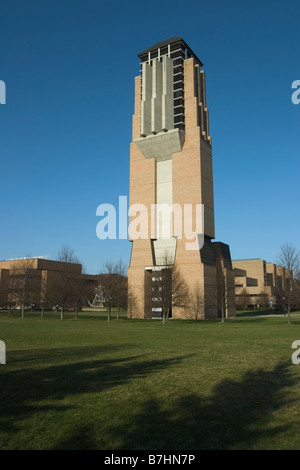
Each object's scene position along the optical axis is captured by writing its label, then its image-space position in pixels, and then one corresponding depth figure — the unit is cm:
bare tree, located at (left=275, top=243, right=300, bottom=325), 3941
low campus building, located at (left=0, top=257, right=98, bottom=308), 5669
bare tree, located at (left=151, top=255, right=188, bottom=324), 4716
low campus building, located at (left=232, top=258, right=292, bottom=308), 10712
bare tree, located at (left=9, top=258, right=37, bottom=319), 5869
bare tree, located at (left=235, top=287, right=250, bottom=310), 10700
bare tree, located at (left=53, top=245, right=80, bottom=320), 5594
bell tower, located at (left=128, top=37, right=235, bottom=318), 5769
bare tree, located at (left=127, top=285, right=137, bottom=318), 5816
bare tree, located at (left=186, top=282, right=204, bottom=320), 5347
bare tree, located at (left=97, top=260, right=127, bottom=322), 5434
